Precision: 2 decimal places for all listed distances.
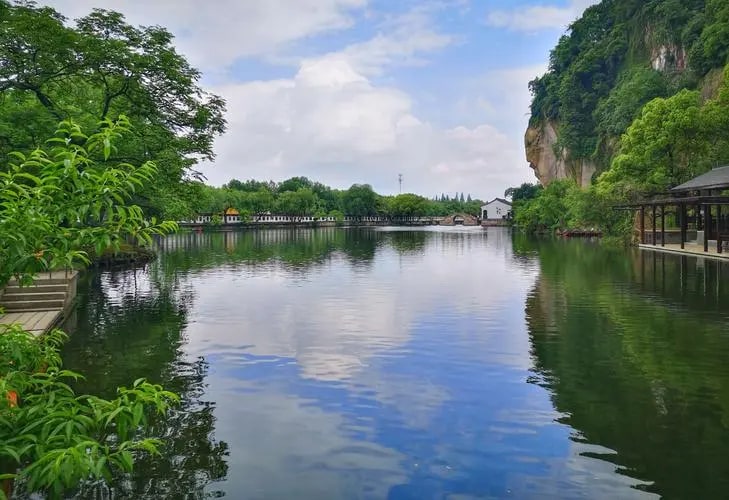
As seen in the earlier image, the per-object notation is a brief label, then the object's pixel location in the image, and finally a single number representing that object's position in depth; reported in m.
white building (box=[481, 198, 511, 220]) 170.12
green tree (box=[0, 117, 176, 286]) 3.66
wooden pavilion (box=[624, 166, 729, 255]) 35.98
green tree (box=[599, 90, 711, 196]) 47.47
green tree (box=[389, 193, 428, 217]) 173.50
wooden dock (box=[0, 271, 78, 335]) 15.00
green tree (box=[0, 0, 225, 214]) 20.70
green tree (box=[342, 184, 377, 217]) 166.75
